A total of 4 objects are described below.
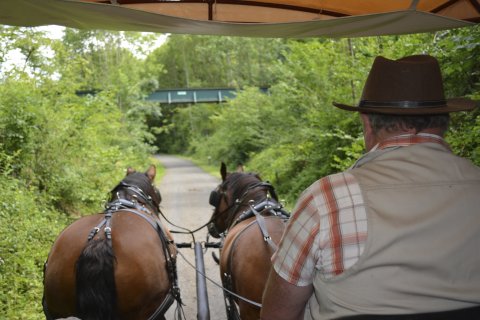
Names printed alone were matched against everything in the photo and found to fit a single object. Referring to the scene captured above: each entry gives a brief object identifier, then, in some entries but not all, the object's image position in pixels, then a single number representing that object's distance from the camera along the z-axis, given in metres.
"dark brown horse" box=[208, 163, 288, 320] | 3.72
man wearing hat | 1.73
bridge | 39.28
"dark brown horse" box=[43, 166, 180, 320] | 3.64
